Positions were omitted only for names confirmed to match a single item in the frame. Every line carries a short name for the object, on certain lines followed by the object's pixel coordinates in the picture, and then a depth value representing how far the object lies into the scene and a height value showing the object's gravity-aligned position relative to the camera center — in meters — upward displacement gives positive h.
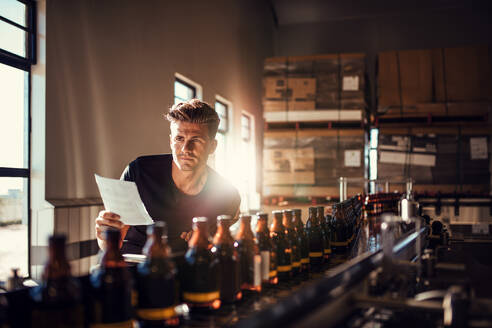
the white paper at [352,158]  5.44 +0.19
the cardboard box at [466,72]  5.48 +1.21
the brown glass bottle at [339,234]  2.11 -0.28
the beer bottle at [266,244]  1.35 -0.21
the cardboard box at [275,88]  5.73 +1.08
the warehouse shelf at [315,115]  5.43 +0.71
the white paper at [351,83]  5.46 +1.07
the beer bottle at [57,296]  0.81 -0.21
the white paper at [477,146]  5.45 +0.33
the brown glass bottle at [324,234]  1.81 -0.24
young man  2.13 -0.02
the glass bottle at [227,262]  1.15 -0.22
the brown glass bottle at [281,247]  1.44 -0.23
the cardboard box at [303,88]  5.61 +1.05
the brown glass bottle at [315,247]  1.73 -0.27
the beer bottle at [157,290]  0.97 -0.24
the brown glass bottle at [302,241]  1.58 -0.23
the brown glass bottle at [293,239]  1.50 -0.21
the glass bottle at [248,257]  1.25 -0.23
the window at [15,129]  2.76 +0.28
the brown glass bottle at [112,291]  0.92 -0.23
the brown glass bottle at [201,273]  1.08 -0.23
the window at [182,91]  4.91 +0.92
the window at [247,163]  6.61 +0.18
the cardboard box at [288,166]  5.62 +0.11
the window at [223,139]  6.11 +0.49
